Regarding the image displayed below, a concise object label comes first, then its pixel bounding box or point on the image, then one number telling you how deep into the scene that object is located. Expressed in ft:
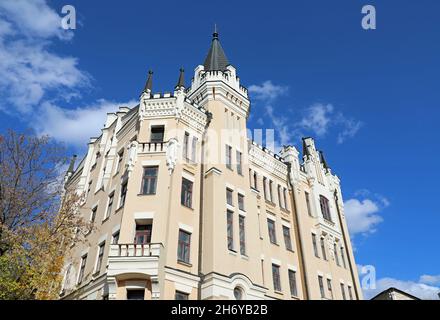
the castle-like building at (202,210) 68.08
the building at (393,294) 88.12
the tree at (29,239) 65.98
